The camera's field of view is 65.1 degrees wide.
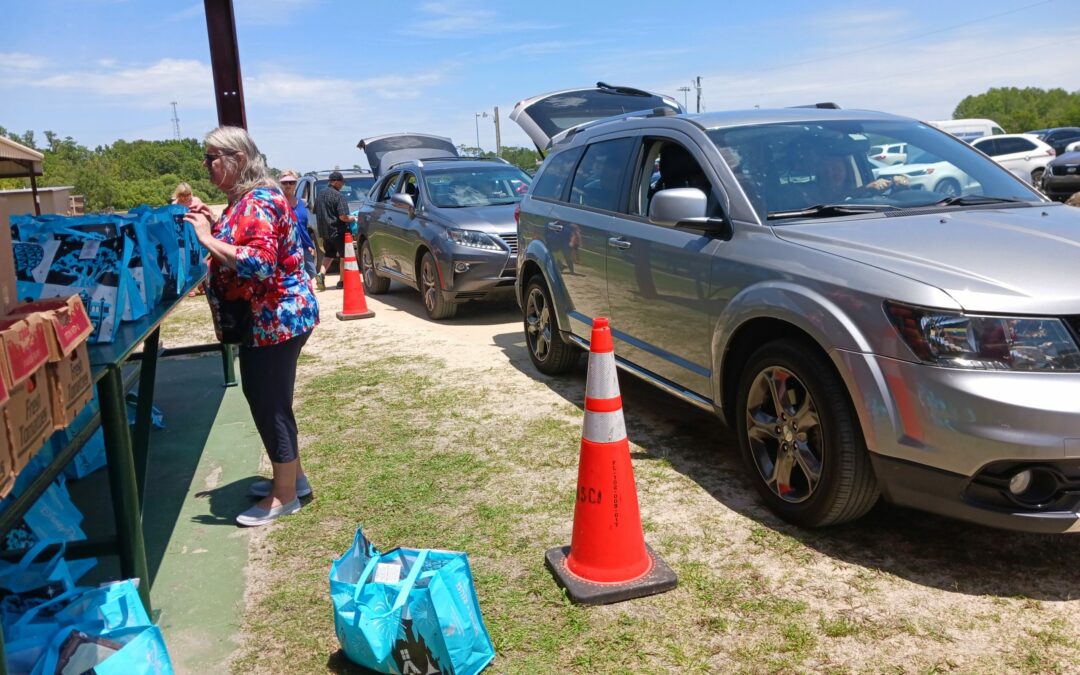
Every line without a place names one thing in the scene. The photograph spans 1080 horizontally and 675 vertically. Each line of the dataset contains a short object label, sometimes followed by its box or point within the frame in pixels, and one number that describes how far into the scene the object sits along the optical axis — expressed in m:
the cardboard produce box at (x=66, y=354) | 2.18
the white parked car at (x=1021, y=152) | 22.58
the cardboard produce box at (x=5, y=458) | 1.79
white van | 28.89
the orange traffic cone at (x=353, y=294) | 10.08
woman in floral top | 3.71
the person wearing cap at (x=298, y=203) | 6.01
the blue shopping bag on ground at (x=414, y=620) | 2.64
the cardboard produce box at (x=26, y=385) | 1.86
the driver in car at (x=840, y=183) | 4.12
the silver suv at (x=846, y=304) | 2.93
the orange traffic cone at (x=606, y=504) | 3.31
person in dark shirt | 12.88
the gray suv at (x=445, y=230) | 8.98
